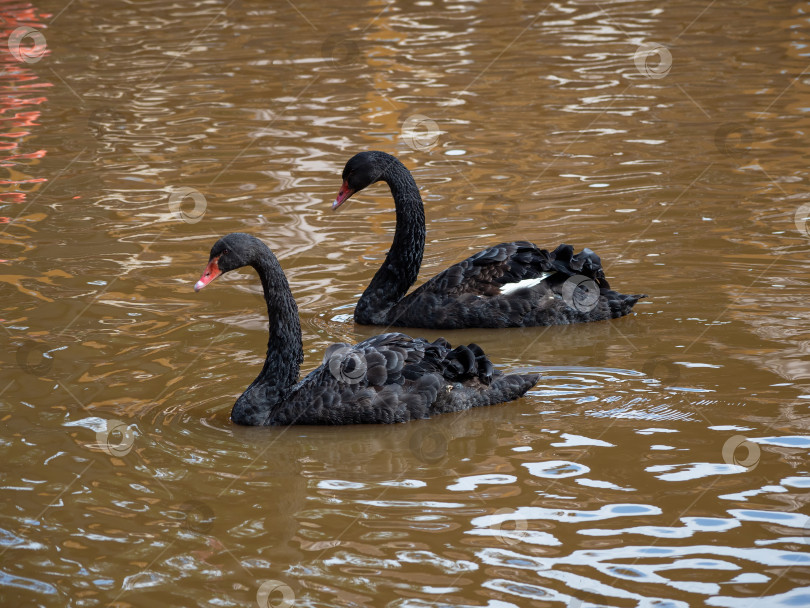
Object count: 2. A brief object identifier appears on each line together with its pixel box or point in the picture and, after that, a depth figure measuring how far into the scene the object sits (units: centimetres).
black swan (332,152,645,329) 1489
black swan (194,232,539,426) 1200
